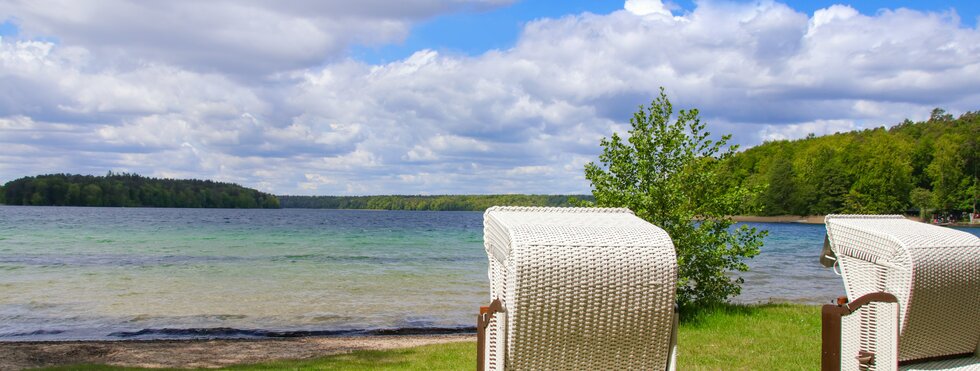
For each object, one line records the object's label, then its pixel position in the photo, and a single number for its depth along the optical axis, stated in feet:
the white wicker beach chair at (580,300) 9.73
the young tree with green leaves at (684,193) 33.01
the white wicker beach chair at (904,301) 11.80
